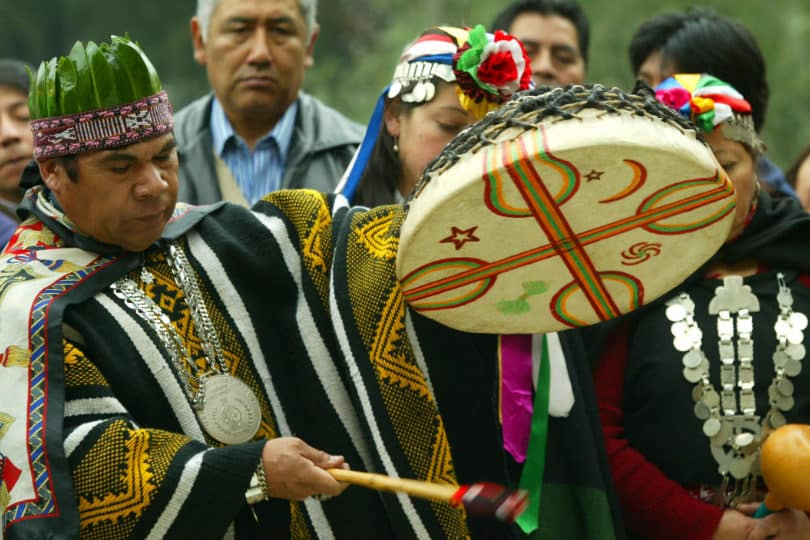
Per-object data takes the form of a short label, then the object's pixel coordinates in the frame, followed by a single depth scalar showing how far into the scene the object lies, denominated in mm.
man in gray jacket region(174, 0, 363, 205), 9734
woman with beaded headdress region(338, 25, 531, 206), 7086
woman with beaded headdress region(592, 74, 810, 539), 7324
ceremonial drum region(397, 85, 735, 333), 5727
